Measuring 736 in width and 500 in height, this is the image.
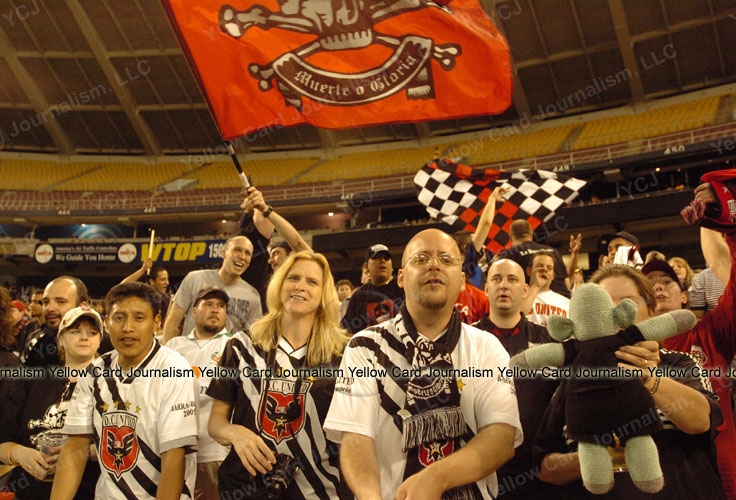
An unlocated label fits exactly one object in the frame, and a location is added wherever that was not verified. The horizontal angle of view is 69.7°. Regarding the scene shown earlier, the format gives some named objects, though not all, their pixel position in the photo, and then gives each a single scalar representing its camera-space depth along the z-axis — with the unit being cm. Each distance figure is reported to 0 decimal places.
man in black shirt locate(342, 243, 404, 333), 383
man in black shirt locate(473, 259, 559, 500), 225
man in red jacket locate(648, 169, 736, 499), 214
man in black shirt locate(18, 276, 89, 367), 324
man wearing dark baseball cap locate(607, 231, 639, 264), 476
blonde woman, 223
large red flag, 419
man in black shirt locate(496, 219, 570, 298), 389
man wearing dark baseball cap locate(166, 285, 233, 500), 303
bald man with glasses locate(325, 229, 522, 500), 182
